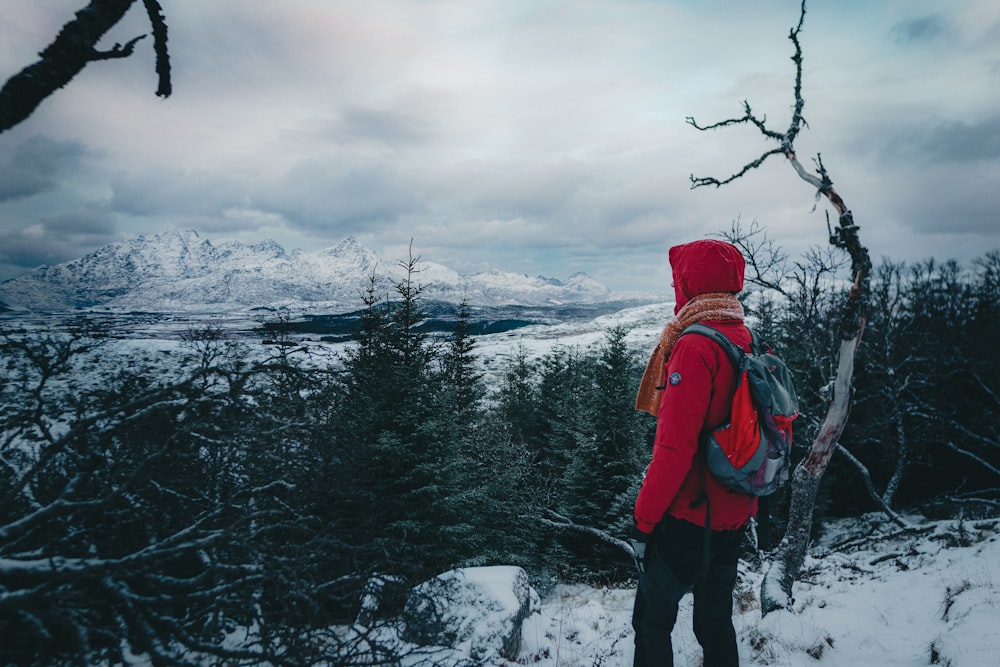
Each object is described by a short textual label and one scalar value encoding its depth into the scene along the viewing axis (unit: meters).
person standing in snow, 2.65
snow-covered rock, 5.07
